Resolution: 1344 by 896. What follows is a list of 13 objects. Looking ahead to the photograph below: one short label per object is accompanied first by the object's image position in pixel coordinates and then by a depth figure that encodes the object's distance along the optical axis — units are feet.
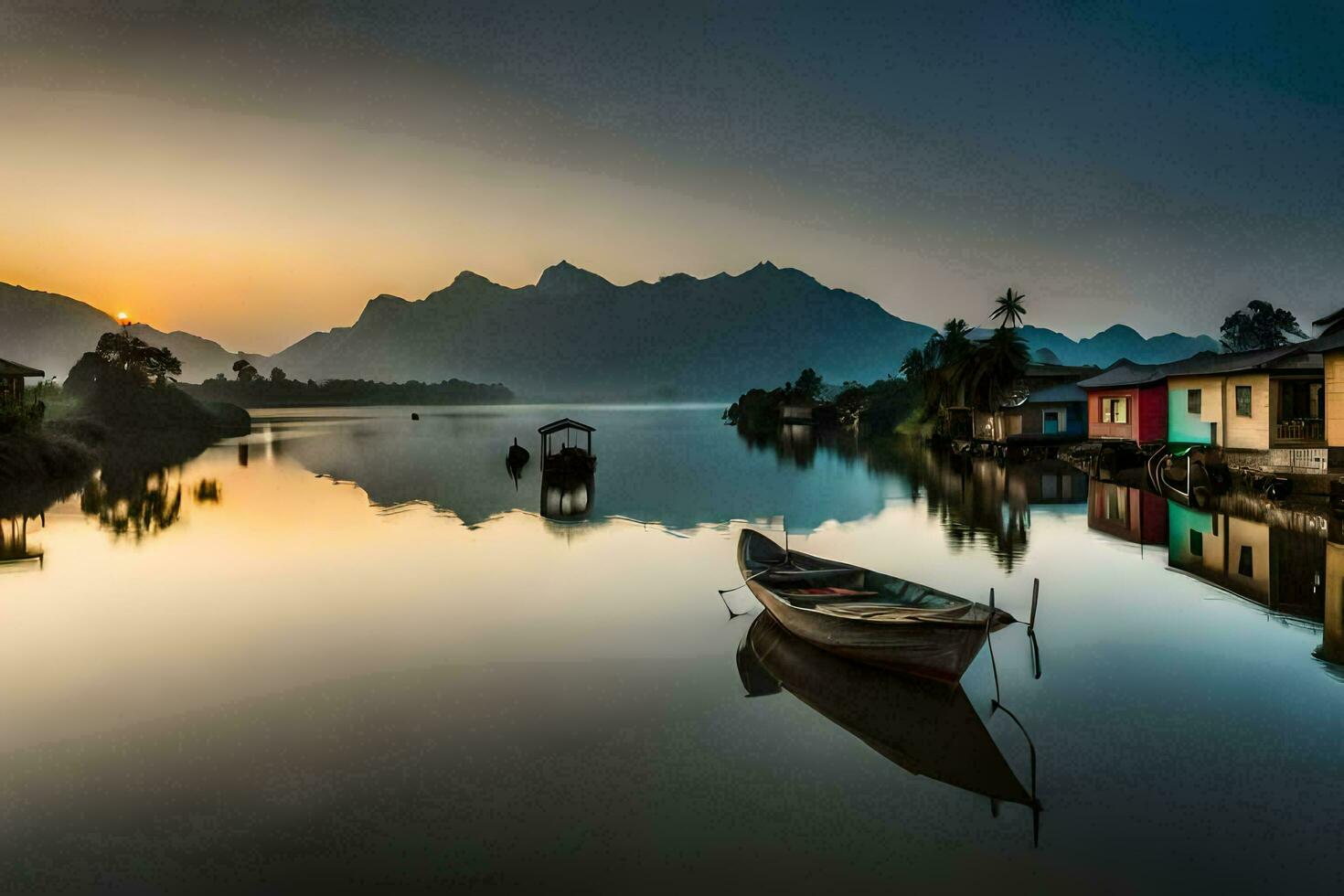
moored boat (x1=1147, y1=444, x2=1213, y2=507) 107.96
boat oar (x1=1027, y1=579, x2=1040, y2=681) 43.52
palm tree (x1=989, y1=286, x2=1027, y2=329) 296.92
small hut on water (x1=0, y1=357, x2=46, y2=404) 137.28
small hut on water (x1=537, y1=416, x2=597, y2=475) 142.41
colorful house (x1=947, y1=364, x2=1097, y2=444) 186.19
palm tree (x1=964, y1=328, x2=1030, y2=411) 195.31
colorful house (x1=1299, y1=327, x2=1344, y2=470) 90.07
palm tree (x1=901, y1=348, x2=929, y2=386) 331.16
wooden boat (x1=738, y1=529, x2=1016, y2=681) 36.09
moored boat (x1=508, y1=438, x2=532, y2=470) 179.11
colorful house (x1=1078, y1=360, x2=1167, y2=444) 143.95
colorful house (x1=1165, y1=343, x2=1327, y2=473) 101.65
